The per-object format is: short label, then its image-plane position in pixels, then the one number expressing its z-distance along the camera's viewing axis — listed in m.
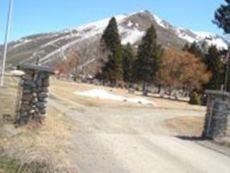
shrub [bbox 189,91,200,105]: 40.57
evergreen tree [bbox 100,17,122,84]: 57.92
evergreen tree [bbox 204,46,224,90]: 50.57
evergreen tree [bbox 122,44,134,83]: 61.86
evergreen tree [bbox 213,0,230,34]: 37.02
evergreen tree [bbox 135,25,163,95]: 54.55
